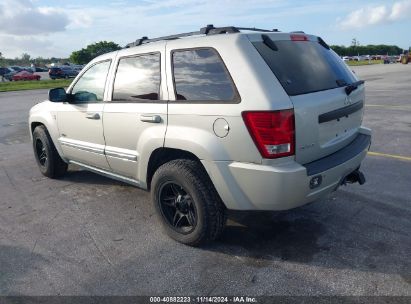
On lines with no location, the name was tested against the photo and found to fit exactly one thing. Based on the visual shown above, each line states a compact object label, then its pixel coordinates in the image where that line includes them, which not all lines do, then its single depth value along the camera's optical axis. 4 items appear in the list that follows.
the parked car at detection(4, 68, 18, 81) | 45.44
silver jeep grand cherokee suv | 2.94
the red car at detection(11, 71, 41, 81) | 41.91
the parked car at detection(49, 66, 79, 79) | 41.56
